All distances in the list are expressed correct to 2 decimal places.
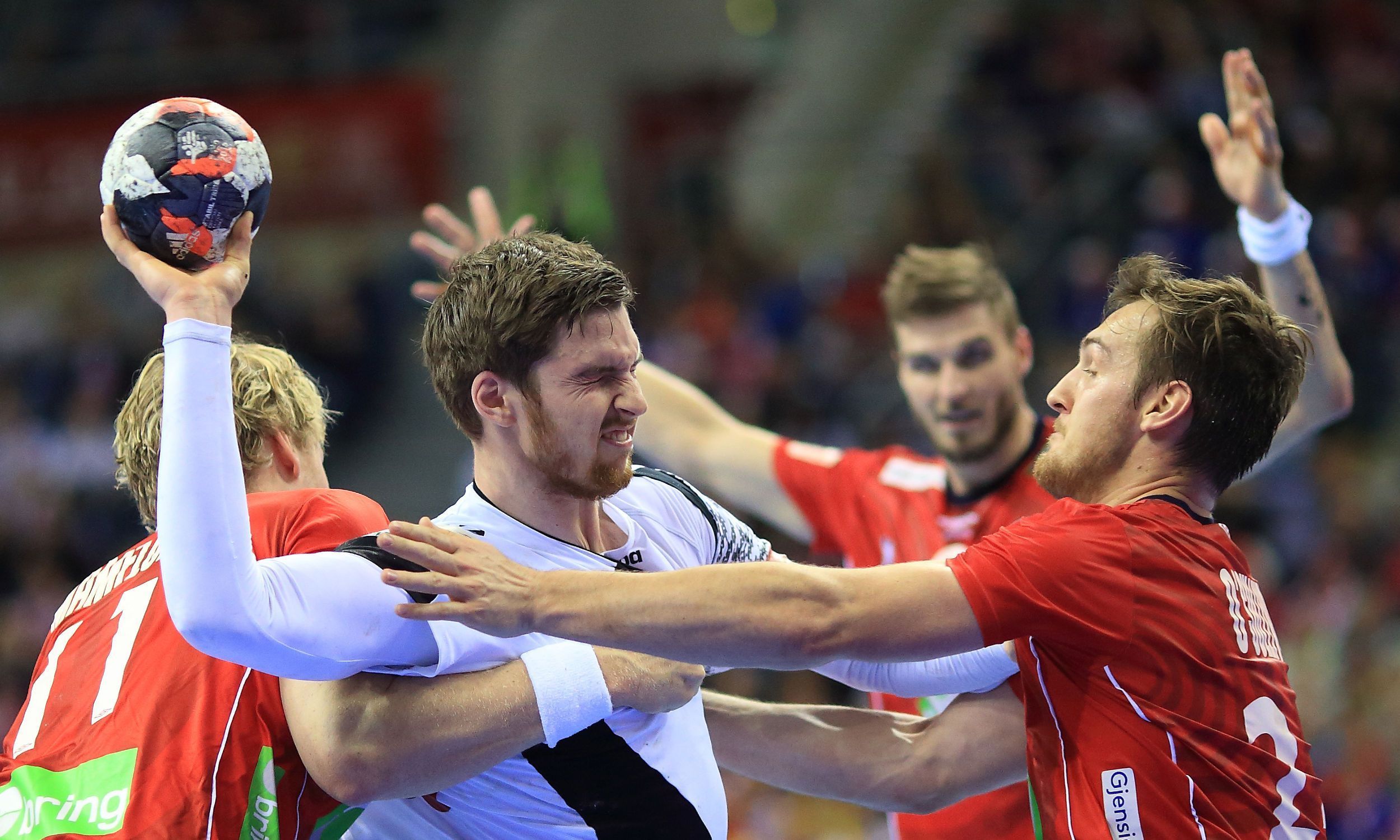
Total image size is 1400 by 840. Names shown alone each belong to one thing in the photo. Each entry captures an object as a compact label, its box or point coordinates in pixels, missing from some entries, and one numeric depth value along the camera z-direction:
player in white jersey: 5.37
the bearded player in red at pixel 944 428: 9.44
